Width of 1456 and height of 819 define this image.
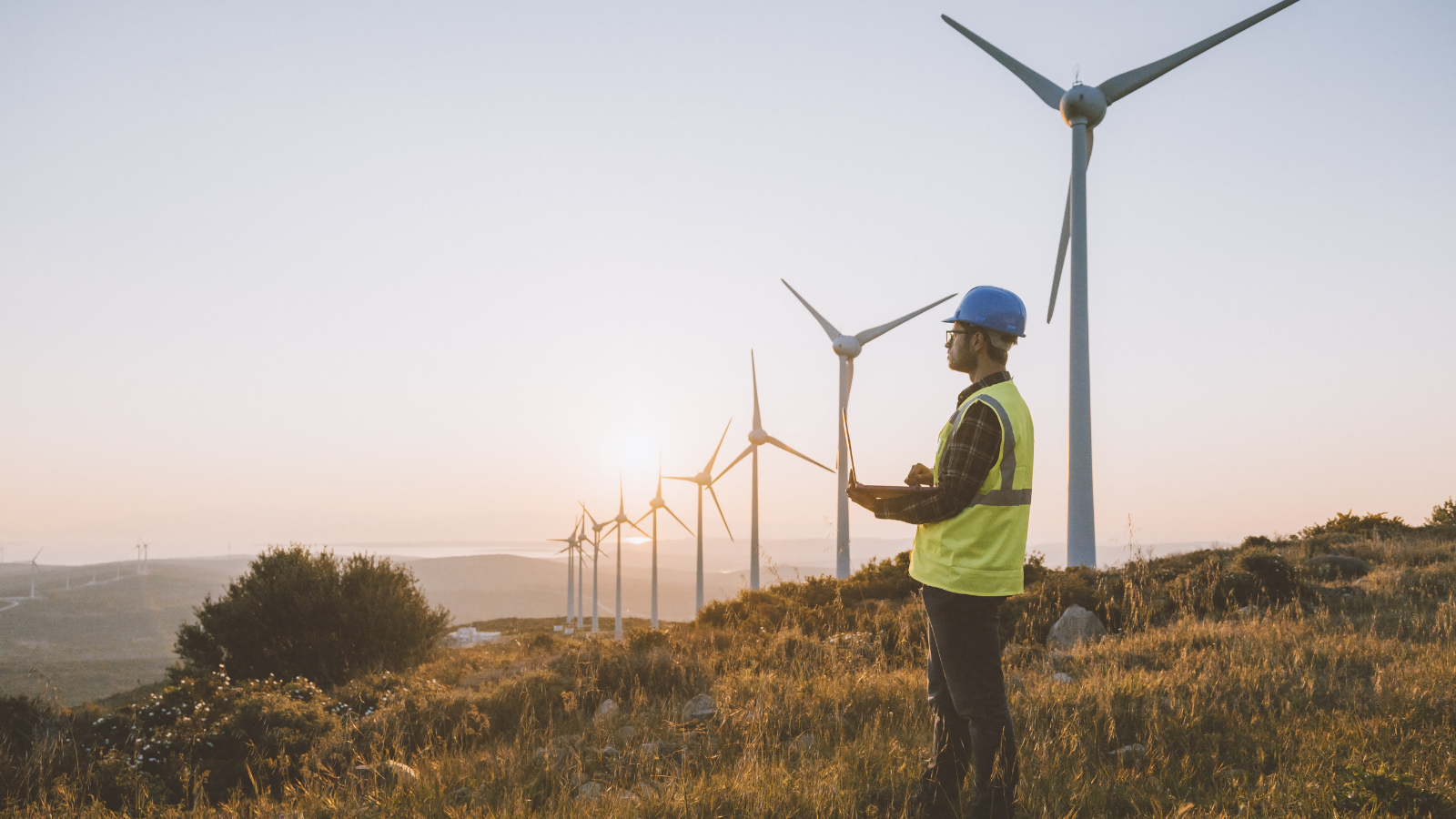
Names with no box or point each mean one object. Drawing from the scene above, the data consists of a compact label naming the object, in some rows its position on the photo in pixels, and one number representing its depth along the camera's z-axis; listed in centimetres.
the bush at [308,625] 2094
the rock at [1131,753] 513
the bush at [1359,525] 2328
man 377
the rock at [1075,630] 1084
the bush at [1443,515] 2435
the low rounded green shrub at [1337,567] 1490
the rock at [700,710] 712
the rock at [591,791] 487
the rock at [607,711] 764
